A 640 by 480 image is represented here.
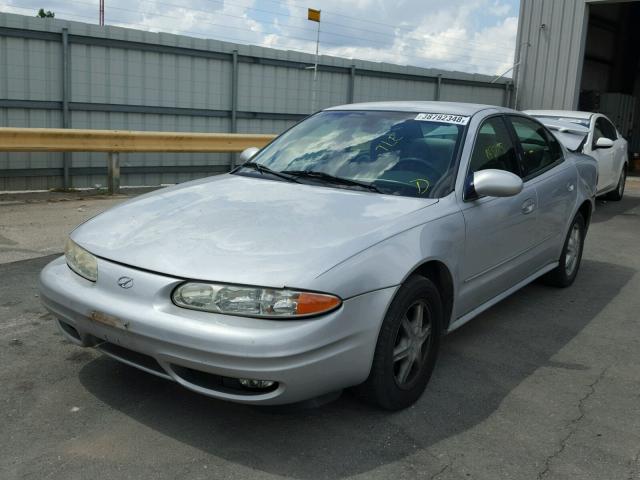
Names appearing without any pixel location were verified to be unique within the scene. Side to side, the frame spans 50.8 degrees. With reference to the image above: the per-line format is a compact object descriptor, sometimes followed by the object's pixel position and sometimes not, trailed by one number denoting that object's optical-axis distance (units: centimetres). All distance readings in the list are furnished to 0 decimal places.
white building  1700
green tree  4672
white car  983
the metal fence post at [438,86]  1606
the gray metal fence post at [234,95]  1198
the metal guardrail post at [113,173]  970
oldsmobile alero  278
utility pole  1277
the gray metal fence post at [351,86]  1398
